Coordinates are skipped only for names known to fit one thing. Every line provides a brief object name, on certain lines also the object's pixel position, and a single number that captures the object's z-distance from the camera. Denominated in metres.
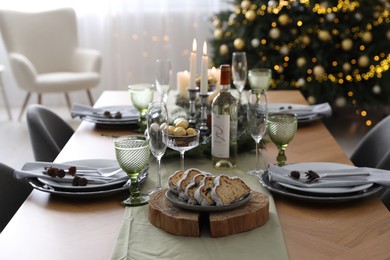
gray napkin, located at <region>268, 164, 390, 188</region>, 2.07
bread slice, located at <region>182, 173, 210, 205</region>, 1.88
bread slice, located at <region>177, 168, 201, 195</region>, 1.92
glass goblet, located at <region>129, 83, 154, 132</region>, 2.78
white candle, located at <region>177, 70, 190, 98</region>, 3.14
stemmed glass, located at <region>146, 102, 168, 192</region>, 2.08
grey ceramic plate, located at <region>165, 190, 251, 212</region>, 1.85
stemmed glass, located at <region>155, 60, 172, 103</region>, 2.92
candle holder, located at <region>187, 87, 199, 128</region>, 2.73
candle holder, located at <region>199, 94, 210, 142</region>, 2.64
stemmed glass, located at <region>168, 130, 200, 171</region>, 2.16
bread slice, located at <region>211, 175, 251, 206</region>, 1.86
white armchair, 5.77
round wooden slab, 1.82
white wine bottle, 2.25
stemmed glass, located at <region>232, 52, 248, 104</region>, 3.08
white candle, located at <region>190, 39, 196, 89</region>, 2.73
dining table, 1.75
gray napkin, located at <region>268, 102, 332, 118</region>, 2.89
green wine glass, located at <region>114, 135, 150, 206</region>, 2.00
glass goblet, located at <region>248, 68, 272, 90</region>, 3.12
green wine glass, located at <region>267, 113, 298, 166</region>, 2.30
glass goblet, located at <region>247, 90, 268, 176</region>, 2.26
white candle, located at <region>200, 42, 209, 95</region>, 2.59
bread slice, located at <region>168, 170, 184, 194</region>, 1.95
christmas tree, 5.31
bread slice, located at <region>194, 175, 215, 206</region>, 1.86
